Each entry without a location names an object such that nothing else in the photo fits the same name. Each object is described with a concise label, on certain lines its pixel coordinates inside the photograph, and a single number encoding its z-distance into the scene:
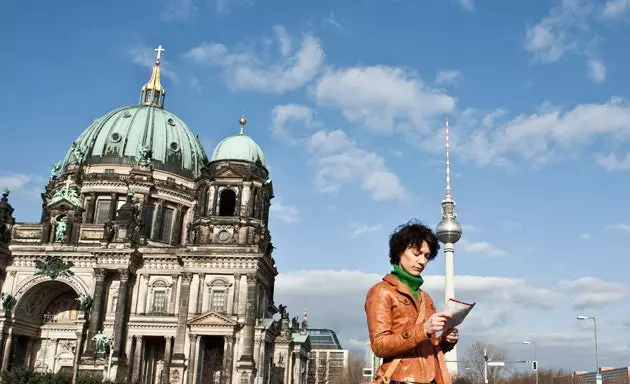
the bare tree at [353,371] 137.00
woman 7.00
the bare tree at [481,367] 108.52
